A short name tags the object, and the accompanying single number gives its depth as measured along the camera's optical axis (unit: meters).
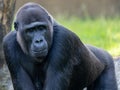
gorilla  10.22
